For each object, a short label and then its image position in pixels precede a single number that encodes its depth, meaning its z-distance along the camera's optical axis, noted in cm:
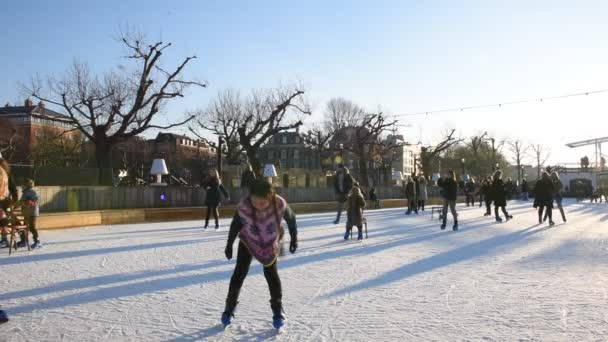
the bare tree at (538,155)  7162
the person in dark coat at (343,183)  1400
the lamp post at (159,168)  1961
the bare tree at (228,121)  4009
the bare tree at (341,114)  4984
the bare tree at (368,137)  3997
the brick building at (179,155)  4491
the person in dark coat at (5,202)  488
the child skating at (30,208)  978
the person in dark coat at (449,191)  1279
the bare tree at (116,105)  2255
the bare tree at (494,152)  6138
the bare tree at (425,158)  4511
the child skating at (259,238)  429
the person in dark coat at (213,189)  1285
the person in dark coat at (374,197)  2503
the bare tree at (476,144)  6256
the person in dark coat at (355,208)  1063
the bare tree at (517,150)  7119
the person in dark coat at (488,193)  1718
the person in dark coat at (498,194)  1580
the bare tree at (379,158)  2998
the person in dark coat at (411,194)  2055
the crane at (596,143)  6499
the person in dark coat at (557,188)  1505
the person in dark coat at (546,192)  1473
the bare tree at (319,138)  4712
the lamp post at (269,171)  2089
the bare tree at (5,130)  4441
